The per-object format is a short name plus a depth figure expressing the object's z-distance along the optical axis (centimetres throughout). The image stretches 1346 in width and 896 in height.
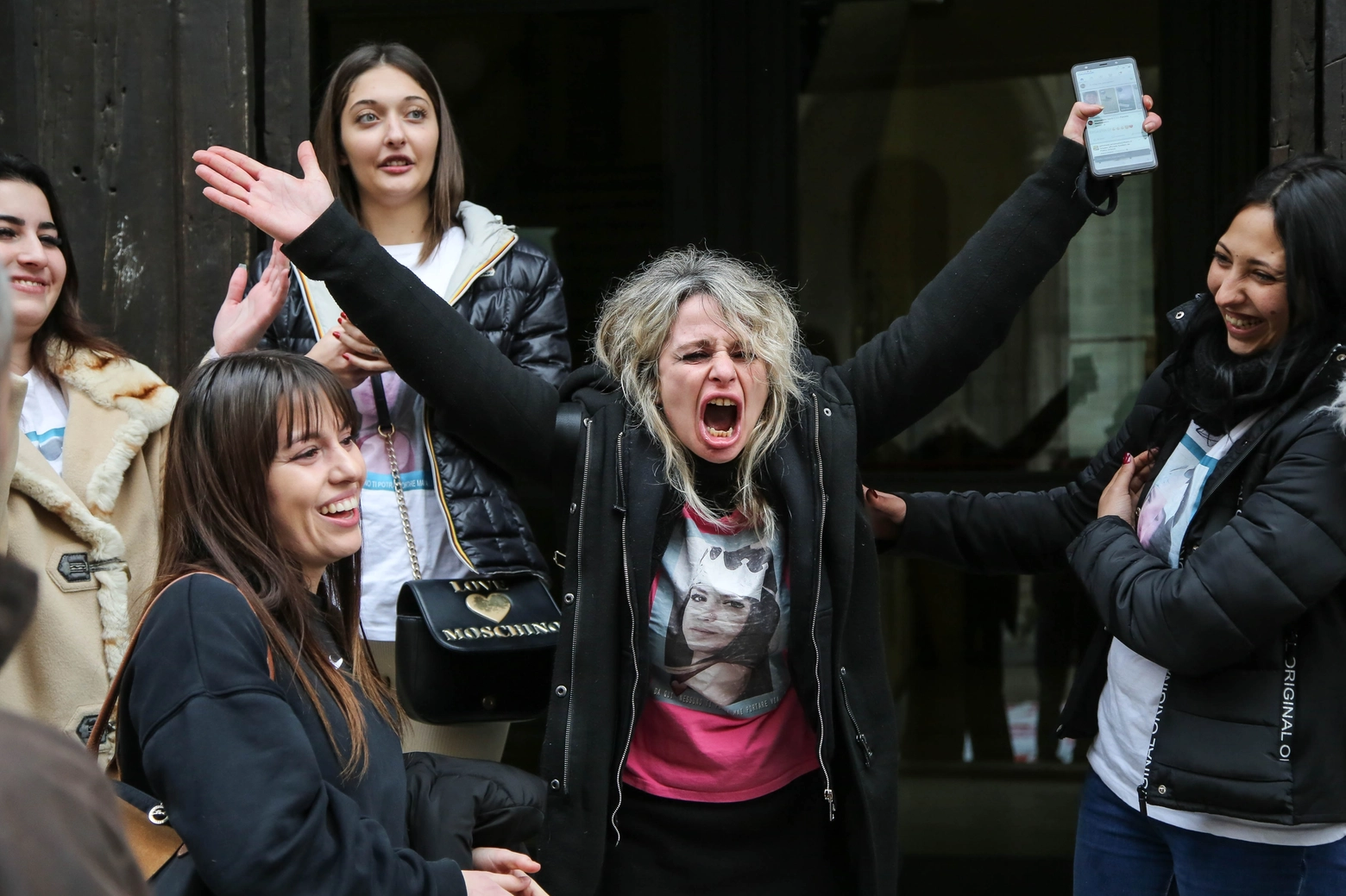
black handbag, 233
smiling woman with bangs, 151
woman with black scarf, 208
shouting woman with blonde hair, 225
